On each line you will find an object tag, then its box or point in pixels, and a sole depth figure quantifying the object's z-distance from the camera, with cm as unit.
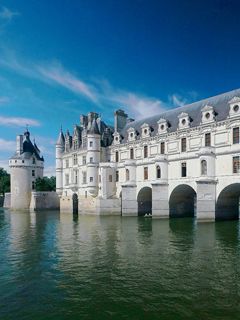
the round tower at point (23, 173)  6531
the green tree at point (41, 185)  6675
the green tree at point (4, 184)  9518
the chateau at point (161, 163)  3272
